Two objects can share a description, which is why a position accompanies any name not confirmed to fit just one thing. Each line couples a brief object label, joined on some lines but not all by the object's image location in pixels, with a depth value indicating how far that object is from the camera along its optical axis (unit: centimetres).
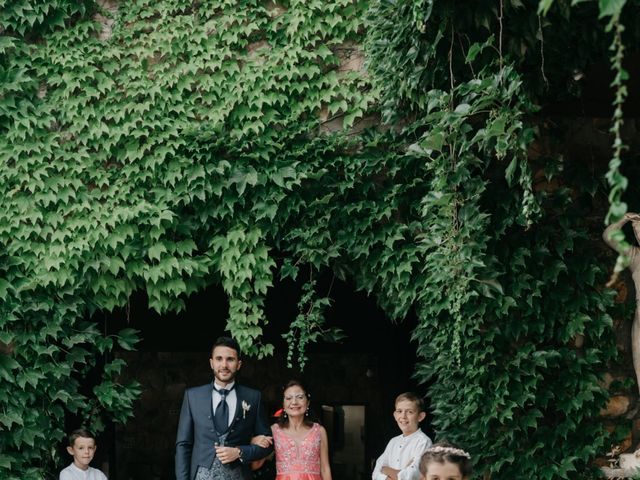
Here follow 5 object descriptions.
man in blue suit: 535
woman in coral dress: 584
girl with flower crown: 391
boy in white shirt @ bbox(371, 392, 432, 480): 550
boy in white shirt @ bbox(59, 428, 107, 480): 588
